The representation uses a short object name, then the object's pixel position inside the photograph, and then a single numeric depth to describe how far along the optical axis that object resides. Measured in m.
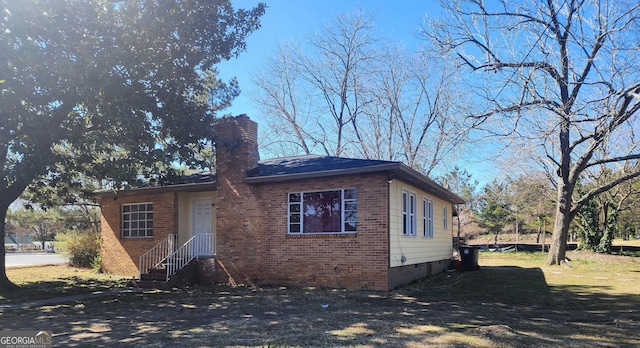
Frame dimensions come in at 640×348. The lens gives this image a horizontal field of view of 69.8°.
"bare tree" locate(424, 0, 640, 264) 11.86
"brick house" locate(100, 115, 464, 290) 12.26
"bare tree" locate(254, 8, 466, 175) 30.33
